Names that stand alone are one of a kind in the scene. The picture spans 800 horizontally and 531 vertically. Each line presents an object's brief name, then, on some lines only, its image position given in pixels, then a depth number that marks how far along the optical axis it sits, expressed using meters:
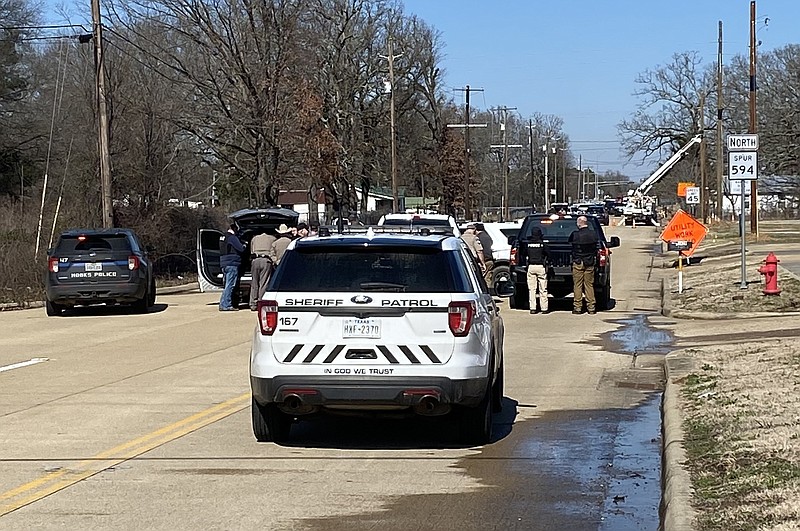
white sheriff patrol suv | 9.07
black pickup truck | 23.44
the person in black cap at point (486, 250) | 27.25
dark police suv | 23.05
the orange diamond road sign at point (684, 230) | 27.38
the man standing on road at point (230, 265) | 24.17
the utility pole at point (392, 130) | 51.50
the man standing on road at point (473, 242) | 24.15
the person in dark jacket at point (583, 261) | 22.50
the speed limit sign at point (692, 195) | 48.66
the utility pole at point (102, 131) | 30.88
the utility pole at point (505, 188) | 84.76
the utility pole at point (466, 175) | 66.81
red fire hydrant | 22.58
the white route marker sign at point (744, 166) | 23.09
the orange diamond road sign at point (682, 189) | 58.84
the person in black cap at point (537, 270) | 23.02
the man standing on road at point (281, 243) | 22.72
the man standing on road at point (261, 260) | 23.19
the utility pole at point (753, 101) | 45.09
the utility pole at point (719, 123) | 60.50
